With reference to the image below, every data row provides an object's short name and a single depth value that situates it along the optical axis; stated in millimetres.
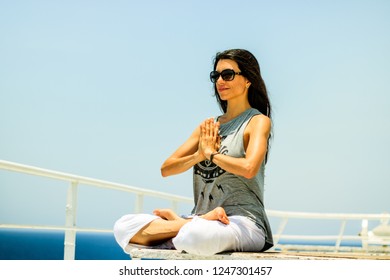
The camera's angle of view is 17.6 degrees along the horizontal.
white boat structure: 6266
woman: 5134
